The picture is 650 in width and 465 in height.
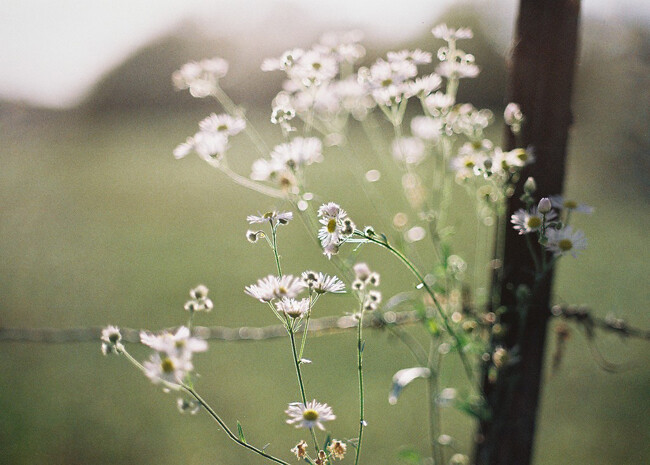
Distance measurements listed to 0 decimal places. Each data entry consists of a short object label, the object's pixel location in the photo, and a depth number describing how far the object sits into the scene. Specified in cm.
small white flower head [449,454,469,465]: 57
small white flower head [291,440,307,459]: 44
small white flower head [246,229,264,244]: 45
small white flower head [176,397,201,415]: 43
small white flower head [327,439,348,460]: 45
